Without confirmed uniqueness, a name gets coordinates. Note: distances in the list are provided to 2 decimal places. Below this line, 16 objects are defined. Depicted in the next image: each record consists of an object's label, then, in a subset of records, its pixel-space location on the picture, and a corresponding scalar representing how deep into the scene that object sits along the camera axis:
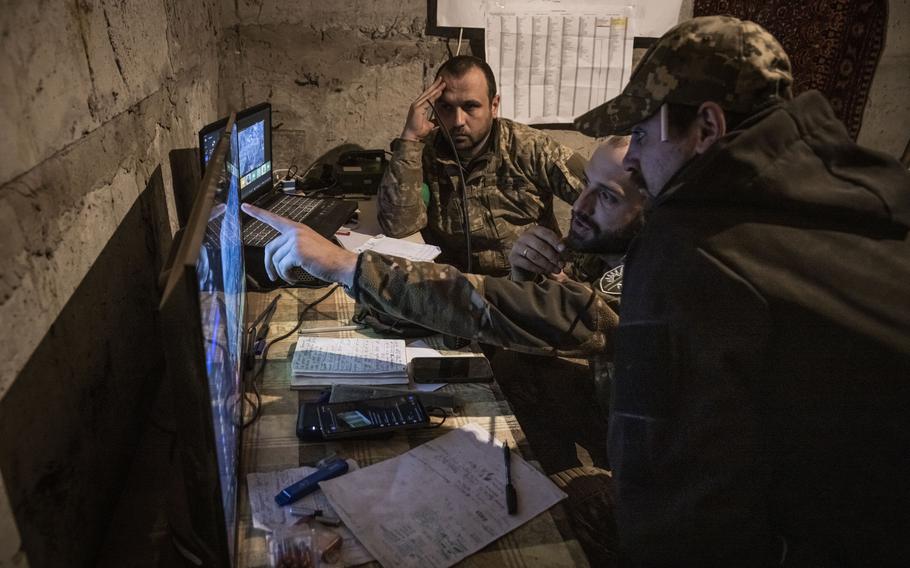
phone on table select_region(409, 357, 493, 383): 1.27
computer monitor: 0.54
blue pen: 0.92
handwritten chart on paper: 0.86
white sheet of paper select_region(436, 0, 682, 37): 2.59
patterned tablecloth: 0.86
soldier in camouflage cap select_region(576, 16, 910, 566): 0.80
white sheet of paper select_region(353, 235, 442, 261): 1.86
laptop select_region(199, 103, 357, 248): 1.81
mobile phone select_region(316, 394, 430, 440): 1.07
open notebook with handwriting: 1.23
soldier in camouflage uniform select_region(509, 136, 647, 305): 1.45
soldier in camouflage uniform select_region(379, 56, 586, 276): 2.34
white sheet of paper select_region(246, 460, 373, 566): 0.85
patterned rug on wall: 2.85
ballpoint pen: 0.93
